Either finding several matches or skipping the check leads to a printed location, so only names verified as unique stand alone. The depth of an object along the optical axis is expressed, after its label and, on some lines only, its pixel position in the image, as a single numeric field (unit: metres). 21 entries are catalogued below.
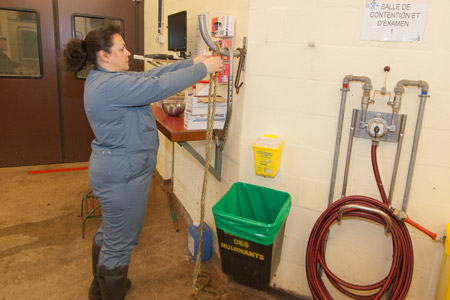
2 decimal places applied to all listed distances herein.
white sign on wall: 1.54
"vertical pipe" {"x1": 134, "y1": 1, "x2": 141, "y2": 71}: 4.23
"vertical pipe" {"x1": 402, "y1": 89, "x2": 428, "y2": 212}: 1.57
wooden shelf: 2.03
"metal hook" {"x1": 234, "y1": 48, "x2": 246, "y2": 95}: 1.88
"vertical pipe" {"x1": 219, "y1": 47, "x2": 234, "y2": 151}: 1.84
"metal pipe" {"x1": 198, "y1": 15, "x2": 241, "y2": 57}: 1.63
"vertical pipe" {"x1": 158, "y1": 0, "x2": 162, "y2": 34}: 3.38
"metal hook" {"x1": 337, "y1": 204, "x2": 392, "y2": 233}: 1.64
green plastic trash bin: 1.64
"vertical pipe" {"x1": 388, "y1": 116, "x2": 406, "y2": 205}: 1.63
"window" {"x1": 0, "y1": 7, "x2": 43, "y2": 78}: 3.84
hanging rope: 1.69
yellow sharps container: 1.78
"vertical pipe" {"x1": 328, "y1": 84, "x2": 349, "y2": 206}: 1.70
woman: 1.66
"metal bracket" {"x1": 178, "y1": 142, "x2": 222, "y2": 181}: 2.29
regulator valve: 1.64
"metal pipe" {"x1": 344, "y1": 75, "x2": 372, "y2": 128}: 1.62
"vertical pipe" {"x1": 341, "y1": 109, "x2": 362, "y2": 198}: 1.71
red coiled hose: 1.67
